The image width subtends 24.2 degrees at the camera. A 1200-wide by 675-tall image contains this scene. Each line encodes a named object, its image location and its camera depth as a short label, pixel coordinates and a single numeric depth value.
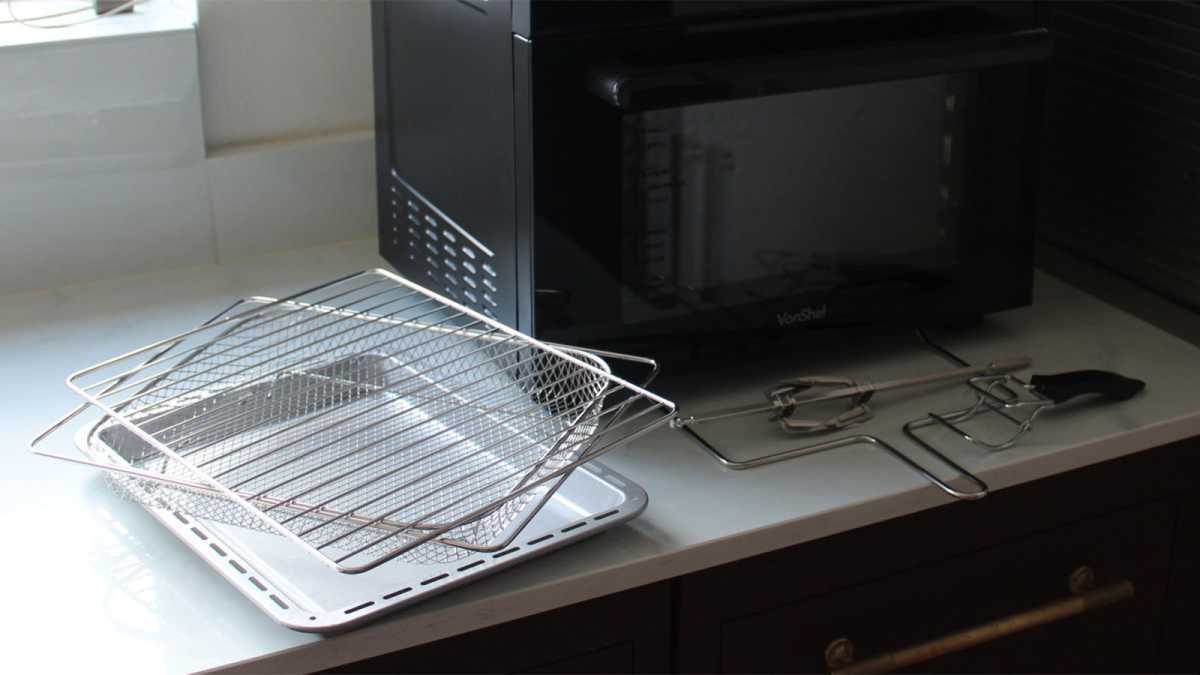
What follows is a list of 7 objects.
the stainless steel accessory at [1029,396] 2.20
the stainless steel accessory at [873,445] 2.12
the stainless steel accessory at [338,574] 1.96
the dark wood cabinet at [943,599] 2.08
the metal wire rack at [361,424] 2.01
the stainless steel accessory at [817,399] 2.19
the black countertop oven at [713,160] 2.12
